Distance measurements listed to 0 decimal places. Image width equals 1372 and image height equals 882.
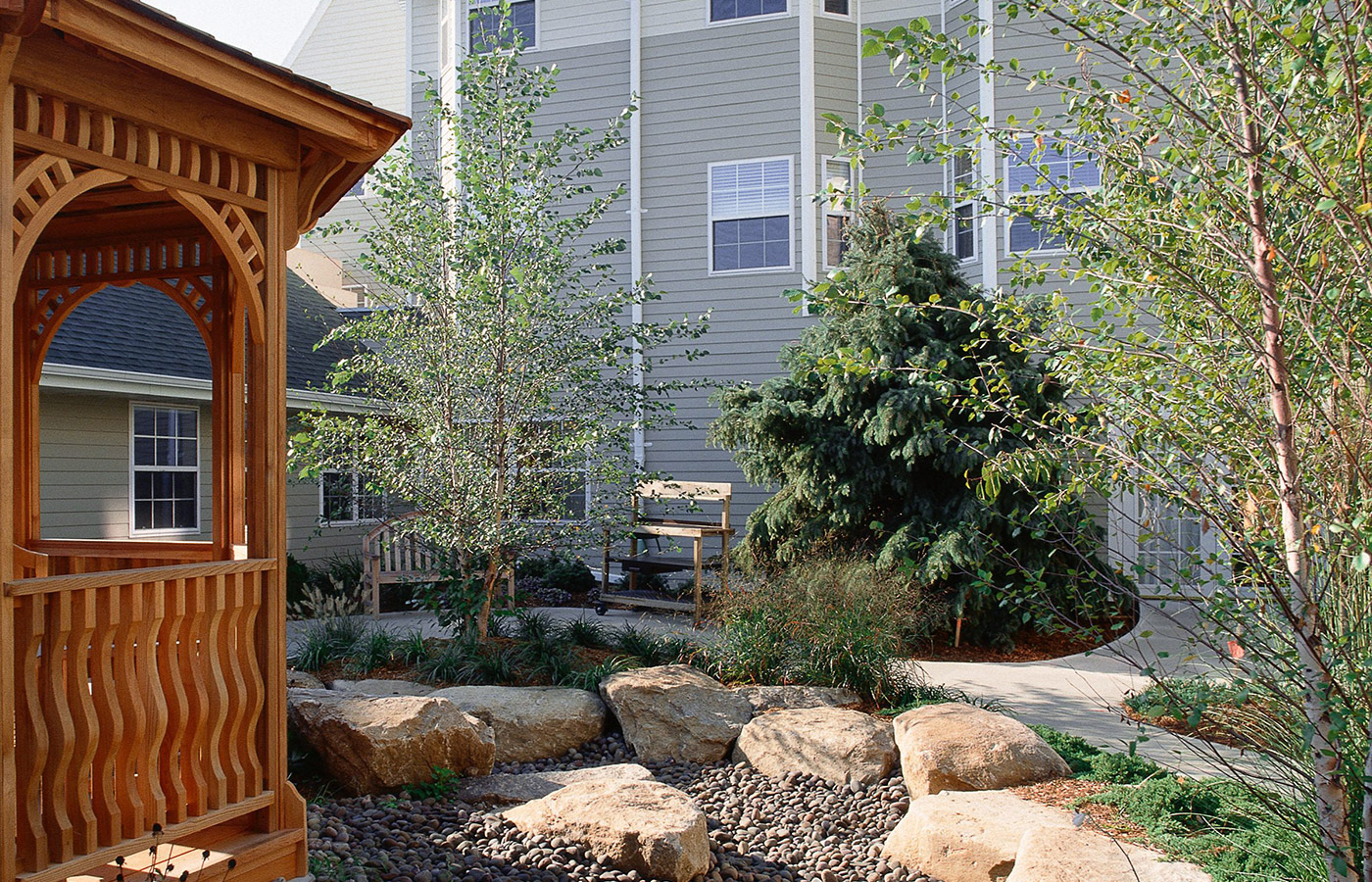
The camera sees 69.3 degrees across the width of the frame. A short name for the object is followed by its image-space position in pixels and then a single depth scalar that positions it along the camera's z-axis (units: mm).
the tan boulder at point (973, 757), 5051
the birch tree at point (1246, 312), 2740
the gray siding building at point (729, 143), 12227
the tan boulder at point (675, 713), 6098
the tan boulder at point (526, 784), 5109
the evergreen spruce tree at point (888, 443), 8539
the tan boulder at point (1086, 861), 3656
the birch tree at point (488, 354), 7301
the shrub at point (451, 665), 7066
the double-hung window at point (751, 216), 12414
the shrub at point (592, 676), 6891
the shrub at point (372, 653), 7320
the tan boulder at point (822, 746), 5652
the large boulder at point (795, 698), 6465
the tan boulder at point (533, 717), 6020
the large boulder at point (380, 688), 6462
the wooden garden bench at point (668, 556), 9219
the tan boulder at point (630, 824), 4273
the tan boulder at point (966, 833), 4246
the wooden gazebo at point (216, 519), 3141
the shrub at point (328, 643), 7430
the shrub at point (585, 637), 8086
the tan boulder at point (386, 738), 4980
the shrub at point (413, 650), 7457
